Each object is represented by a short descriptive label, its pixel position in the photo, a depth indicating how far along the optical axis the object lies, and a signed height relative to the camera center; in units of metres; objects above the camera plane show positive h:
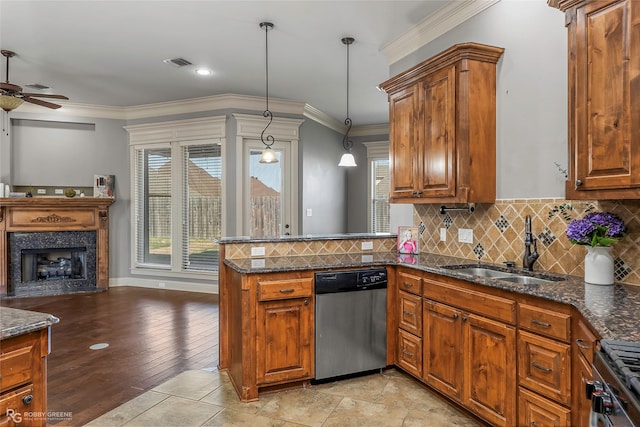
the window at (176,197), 6.22 +0.27
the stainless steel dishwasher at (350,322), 2.88 -0.84
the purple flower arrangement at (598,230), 2.03 -0.10
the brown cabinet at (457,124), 2.81 +0.66
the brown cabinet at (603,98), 1.78 +0.55
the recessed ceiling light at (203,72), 4.91 +1.83
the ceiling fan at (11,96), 3.82 +1.20
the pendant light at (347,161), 4.67 +0.62
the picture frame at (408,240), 3.58 -0.27
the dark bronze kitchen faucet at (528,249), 2.53 -0.25
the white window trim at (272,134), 6.01 +1.20
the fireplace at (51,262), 6.07 -0.81
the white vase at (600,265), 2.08 -0.29
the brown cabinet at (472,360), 2.15 -0.92
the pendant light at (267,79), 3.74 +1.80
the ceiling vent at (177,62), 4.60 +1.82
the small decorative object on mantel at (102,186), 6.54 +0.46
